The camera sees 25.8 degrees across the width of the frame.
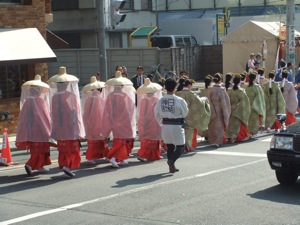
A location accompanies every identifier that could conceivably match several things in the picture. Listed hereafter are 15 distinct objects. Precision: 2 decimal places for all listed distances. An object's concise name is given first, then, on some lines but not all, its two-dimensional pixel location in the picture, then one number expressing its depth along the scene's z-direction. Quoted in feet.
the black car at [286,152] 31.24
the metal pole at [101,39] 59.47
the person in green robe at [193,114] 47.44
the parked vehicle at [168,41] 114.73
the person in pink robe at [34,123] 38.22
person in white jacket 37.88
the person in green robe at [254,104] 53.88
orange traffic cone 43.65
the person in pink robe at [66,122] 37.65
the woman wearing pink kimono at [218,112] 49.93
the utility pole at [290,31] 79.97
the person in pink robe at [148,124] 43.16
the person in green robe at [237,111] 51.85
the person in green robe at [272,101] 56.95
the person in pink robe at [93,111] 41.42
